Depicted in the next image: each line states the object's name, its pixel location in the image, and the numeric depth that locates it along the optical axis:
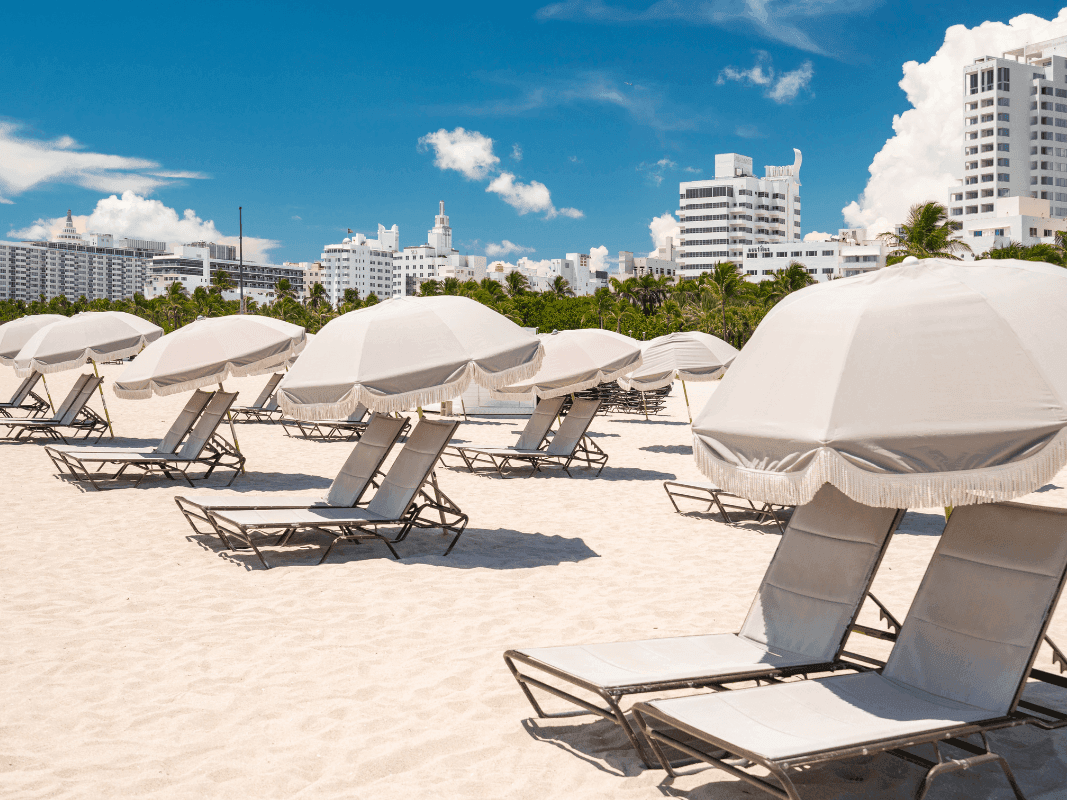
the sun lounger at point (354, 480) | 8.25
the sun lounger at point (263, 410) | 19.77
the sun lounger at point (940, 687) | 3.16
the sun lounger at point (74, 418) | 15.91
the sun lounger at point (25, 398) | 18.14
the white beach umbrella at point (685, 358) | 15.64
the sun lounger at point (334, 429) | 17.80
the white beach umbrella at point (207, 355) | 10.41
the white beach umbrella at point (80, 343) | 13.84
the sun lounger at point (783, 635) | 3.85
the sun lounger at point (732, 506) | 9.35
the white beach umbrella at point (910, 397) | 3.10
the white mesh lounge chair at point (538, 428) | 13.56
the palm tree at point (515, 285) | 78.36
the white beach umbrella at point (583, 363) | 12.89
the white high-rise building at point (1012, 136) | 112.88
